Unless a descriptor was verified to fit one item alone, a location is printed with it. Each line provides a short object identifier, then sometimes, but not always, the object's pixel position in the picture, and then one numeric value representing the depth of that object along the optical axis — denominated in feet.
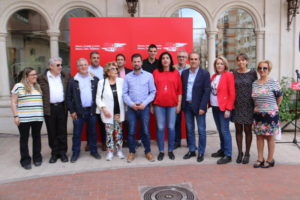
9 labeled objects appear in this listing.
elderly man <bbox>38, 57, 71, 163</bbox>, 15.83
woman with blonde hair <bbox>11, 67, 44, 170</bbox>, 15.17
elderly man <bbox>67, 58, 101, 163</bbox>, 16.10
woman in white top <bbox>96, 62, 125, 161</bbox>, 16.16
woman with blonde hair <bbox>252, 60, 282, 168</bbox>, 14.58
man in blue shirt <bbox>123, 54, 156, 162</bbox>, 15.97
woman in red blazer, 15.39
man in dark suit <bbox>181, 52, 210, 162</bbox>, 15.83
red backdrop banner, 19.58
